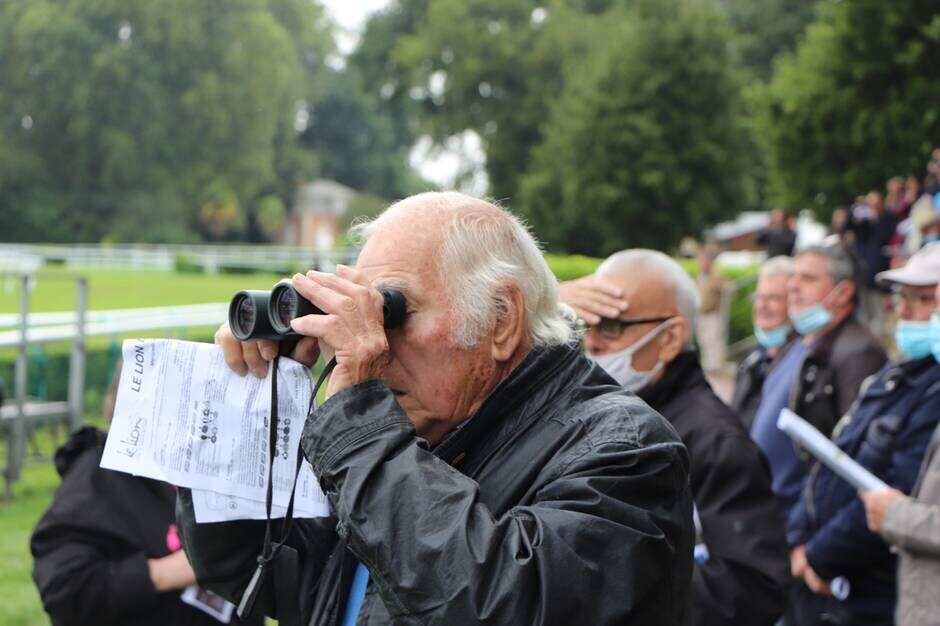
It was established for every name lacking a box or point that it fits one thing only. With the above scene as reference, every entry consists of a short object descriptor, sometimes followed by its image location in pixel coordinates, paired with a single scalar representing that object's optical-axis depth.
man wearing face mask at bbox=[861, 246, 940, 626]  3.34
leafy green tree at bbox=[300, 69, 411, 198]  81.75
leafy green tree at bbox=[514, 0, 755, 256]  21.94
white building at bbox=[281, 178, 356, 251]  82.62
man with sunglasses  3.18
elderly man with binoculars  1.76
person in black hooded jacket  3.51
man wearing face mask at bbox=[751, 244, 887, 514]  4.98
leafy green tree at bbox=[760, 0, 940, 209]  13.64
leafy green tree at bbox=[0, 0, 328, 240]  50.97
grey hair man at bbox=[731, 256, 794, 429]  5.88
